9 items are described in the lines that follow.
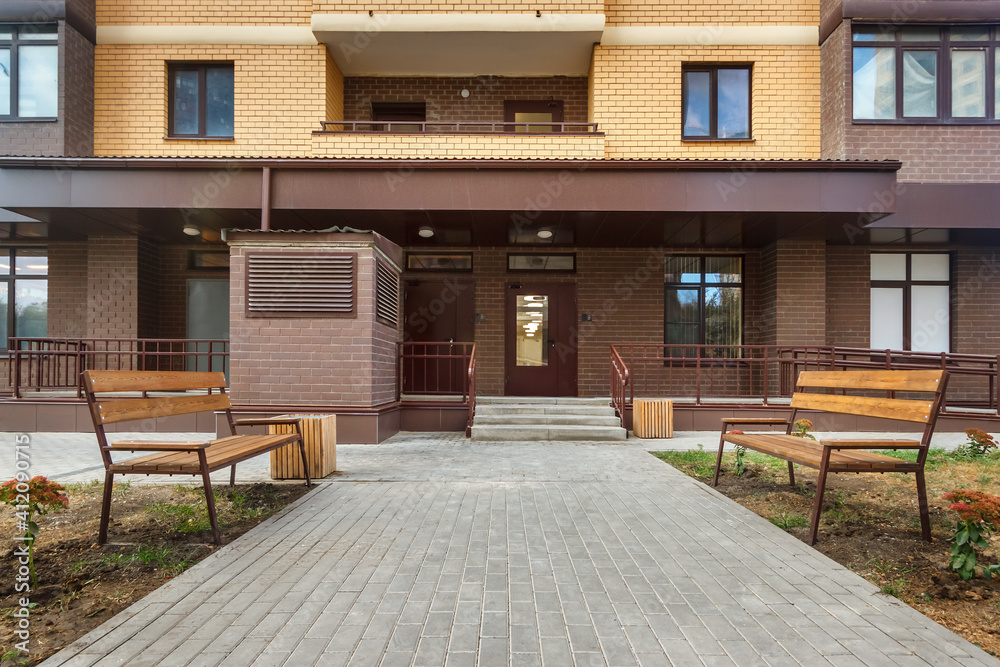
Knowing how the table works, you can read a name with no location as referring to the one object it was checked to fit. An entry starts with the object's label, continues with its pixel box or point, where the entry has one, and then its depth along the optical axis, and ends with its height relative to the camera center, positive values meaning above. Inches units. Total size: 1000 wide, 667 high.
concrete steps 341.4 -54.5
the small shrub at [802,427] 214.1 -34.8
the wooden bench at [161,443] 139.5 -27.1
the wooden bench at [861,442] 143.1 -26.9
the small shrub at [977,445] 258.8 -50.9
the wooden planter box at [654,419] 353.4 -52.4
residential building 396.8 +131.3
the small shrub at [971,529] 114.8 -40.9
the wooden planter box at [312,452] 216.1 -46.8
